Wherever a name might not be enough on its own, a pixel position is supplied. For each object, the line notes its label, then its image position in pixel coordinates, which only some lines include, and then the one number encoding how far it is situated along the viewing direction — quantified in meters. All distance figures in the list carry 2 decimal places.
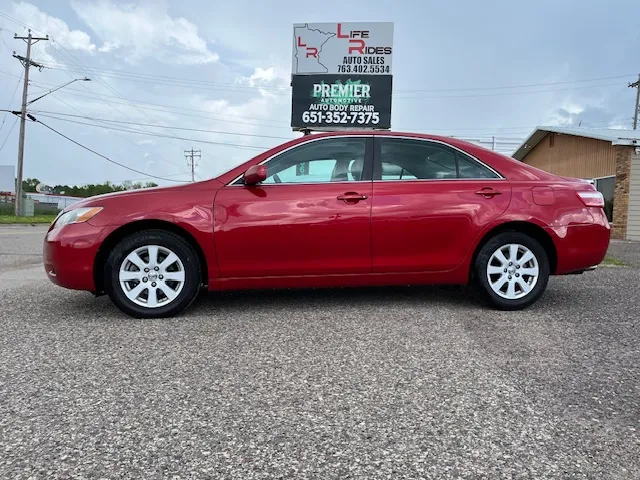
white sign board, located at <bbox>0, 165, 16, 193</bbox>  57.12
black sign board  14.29
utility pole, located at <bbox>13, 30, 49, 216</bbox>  31.41
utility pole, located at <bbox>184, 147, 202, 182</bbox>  82.50
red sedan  3.99
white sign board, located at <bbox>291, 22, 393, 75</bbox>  14.27
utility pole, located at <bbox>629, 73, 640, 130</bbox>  40.75
